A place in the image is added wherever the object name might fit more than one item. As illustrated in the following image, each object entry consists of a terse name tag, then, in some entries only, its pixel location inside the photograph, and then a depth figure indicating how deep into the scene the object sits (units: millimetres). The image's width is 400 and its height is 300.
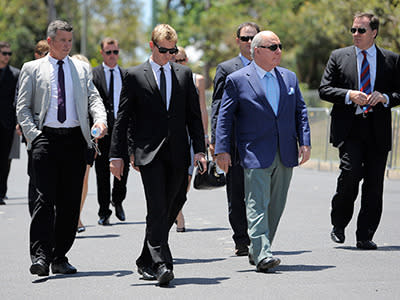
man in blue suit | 14109
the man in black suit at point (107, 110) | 20672
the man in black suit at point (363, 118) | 16531
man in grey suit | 14023
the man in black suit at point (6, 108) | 25234
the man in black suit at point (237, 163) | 16078
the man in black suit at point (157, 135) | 13352
